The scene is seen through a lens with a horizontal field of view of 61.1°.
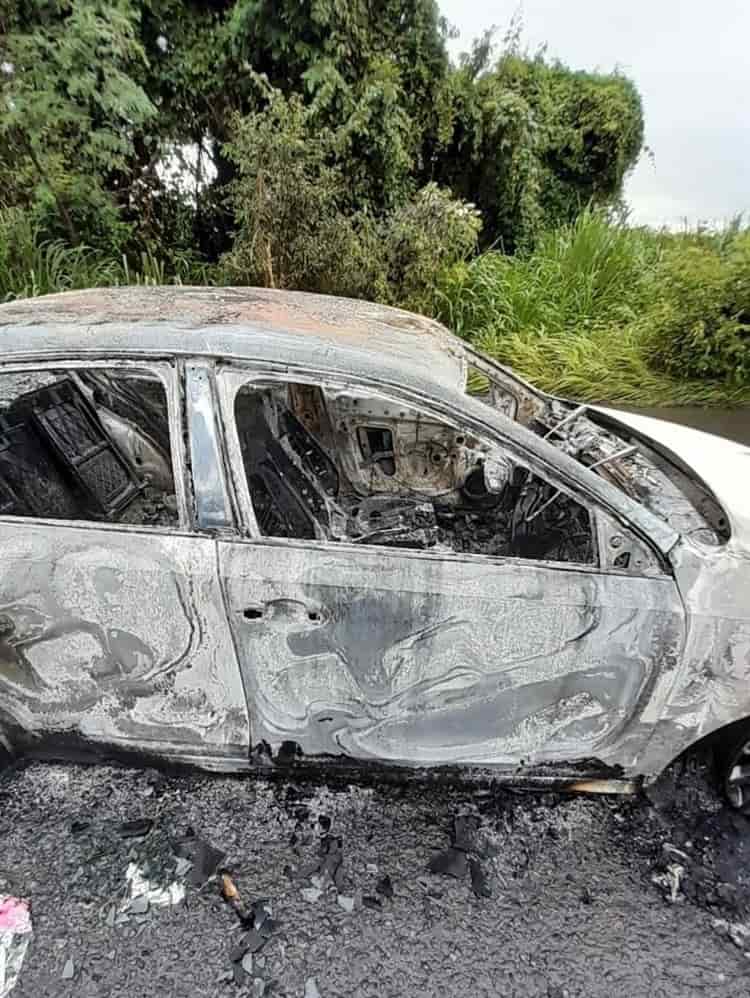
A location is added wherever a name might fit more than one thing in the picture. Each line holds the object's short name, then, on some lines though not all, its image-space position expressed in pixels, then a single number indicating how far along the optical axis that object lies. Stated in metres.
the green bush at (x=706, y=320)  4.94
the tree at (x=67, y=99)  4.51
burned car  1.80
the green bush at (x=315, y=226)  4.58
